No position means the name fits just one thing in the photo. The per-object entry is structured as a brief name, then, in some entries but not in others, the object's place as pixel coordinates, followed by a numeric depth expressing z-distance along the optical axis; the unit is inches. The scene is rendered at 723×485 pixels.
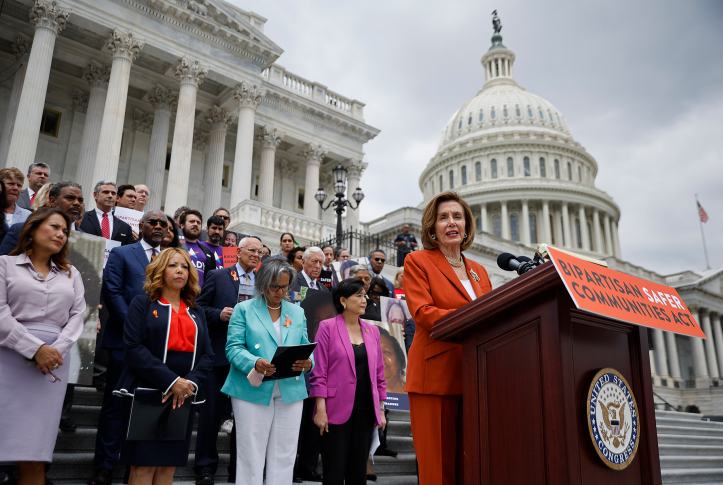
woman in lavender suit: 153.5
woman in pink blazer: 183.3
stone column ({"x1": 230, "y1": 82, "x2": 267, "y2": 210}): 958.4
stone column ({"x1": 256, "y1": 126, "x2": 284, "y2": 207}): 1148.5
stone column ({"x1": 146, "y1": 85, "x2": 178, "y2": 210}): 983.0
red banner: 79.2
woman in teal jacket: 173.0
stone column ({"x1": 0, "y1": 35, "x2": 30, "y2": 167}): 852.0
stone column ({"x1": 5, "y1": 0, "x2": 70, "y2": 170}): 745.0
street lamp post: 687.2
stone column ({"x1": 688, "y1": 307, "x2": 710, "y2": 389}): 2313.0
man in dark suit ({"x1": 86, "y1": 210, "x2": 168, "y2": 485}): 190.1
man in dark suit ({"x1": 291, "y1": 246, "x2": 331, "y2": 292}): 319.6
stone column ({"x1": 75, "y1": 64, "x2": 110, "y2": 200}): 890.3
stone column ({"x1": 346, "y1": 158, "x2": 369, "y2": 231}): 1254.3
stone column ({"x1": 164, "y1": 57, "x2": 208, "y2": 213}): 872.3
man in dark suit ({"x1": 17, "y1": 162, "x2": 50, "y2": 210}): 323.6
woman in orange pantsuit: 117.9
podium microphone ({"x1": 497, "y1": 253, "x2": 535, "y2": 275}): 124.5
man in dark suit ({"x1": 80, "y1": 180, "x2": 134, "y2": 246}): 279.9
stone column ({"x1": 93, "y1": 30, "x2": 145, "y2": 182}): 807.7
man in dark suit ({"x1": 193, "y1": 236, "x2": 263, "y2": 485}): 206.8
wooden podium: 84.7
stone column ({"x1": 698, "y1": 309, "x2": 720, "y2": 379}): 2431.1
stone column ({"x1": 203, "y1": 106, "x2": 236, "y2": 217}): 1061.1
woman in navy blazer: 158.4
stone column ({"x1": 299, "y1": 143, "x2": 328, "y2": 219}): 1176.2
